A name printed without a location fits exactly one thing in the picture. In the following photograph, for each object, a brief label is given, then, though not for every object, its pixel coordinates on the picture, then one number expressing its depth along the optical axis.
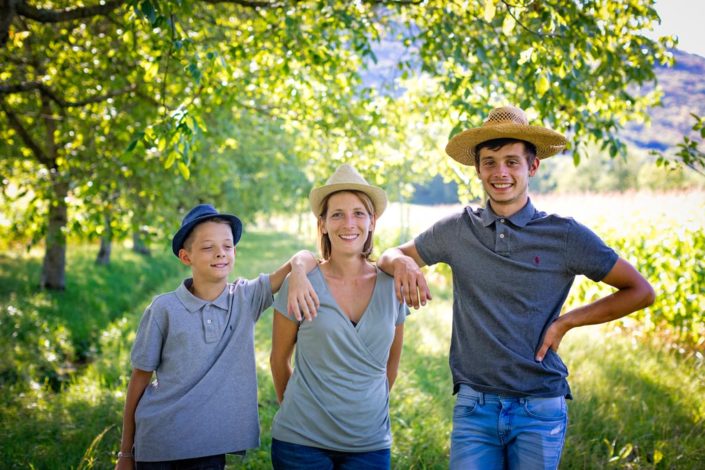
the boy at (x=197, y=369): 2.66
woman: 2.55
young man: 2.52
